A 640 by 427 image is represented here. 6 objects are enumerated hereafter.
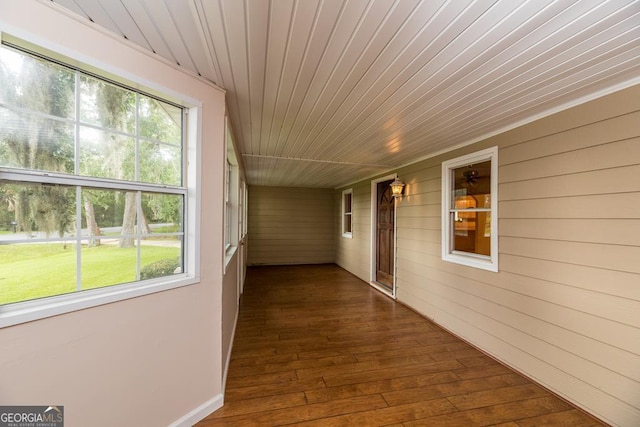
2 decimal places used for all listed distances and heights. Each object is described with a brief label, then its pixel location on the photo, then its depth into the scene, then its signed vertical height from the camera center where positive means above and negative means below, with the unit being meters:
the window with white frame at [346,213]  6.58 +0.01
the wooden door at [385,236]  4.65 -0.44
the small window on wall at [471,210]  2.56 +0.05
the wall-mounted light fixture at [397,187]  4.01 +0.44
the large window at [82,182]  1.01 +0.15
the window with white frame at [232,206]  3.33 +0.10
